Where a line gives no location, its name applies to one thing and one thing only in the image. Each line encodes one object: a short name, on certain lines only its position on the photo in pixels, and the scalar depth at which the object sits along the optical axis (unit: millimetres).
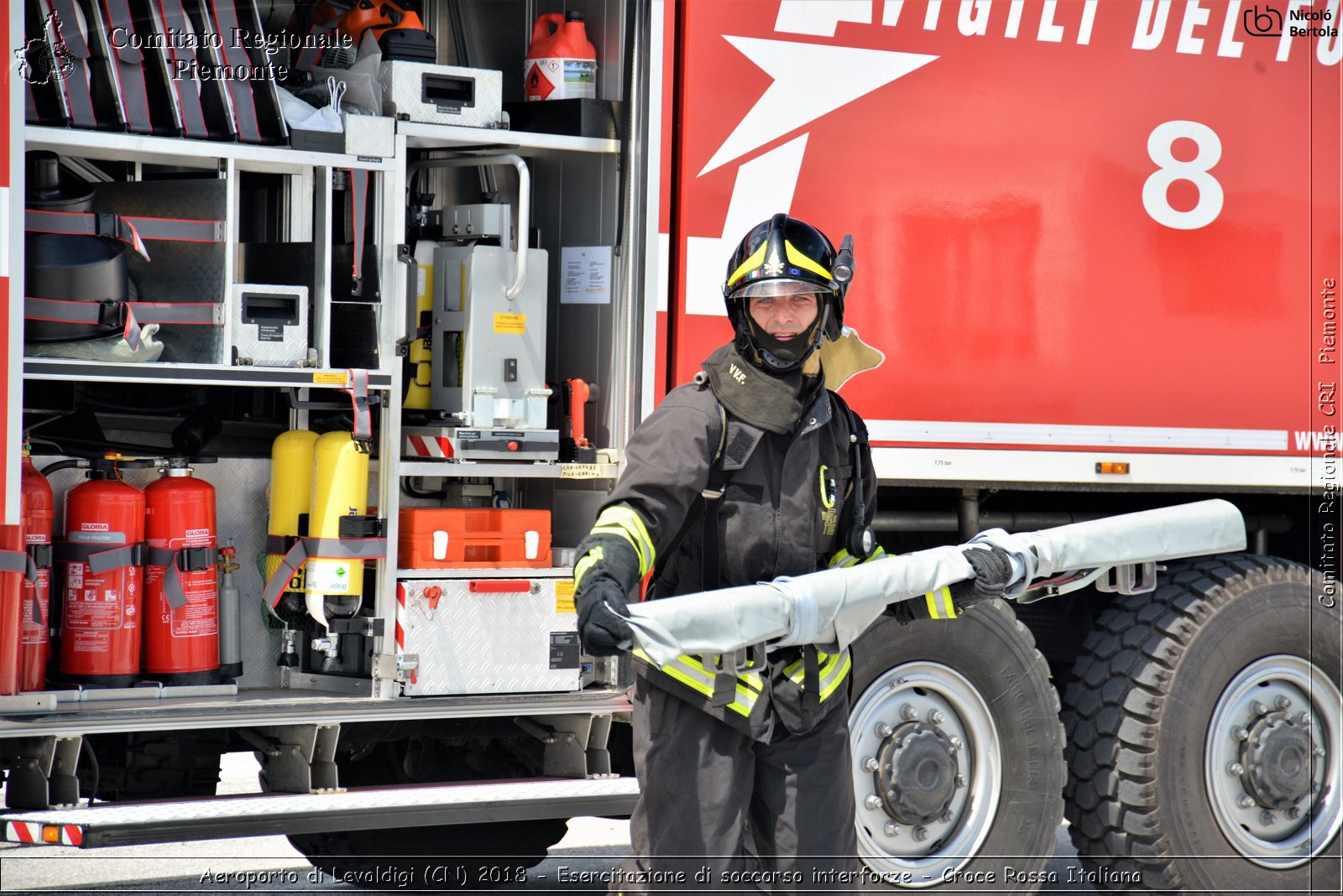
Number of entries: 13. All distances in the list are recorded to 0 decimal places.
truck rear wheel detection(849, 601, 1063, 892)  11305
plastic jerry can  11227
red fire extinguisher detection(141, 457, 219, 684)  10609
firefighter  7965
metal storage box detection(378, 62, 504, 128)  10758
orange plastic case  10875
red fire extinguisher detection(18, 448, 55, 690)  9836
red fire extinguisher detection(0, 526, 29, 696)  9461
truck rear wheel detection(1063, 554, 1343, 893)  11977
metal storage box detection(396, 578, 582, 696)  10695
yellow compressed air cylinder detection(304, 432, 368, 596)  10672
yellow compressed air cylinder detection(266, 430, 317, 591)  11047
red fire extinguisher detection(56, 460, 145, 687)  10273
